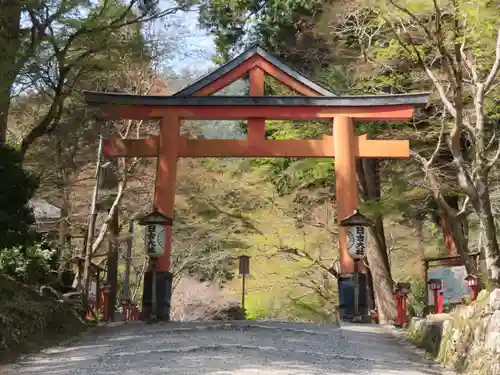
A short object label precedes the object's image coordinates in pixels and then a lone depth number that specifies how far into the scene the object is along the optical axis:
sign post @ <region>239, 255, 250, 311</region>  15.94
